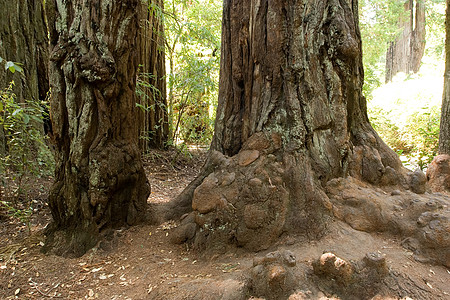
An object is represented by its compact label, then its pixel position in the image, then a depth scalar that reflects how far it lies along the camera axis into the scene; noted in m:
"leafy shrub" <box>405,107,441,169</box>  6.27
